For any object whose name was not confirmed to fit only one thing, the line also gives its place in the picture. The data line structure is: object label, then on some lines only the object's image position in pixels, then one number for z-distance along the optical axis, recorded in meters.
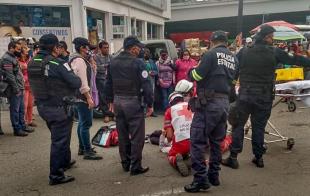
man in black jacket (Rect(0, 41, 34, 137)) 7.02
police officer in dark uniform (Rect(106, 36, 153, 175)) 4.86
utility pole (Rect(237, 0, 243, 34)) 15.27
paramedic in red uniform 5.13
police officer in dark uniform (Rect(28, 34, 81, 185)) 4.48
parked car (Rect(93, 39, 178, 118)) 9.61
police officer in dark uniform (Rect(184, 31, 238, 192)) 4.32
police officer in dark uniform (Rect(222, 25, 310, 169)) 5.05
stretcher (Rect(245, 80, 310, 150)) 5.84
